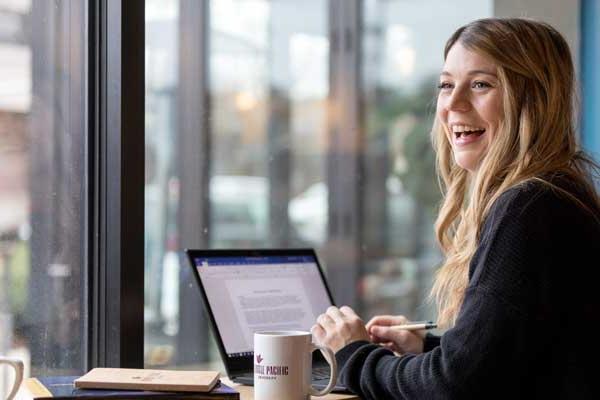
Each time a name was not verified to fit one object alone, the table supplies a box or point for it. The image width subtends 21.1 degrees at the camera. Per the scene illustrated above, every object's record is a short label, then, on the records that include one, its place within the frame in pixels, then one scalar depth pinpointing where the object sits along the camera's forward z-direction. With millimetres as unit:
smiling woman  2366
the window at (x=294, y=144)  4189
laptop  2692
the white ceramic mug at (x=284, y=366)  2417
